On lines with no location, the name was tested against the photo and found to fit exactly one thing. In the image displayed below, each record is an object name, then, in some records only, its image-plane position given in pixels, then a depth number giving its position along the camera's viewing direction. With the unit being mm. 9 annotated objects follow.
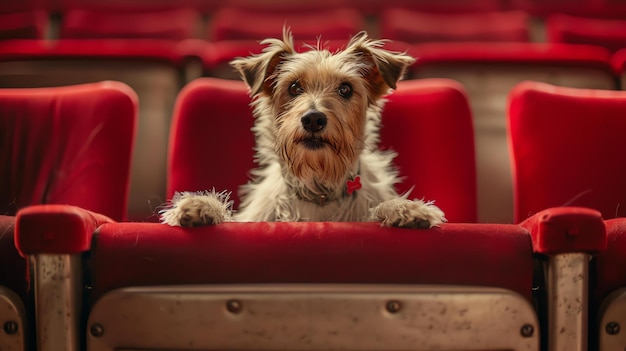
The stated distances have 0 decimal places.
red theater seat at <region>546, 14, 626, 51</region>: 3059
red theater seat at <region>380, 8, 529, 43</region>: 3029
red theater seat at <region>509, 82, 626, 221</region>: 1971
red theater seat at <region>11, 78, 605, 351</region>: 1185
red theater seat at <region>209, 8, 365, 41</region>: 3010
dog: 1782
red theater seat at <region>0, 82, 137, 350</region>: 1930
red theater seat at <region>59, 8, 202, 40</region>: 3143
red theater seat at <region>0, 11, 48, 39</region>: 3094
